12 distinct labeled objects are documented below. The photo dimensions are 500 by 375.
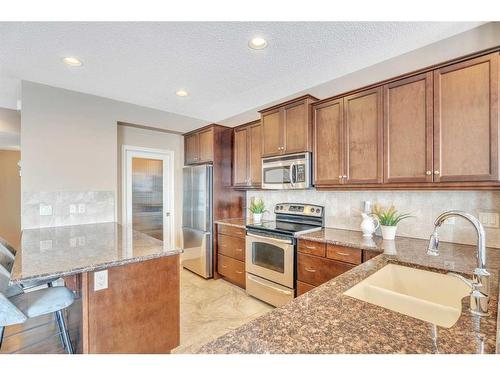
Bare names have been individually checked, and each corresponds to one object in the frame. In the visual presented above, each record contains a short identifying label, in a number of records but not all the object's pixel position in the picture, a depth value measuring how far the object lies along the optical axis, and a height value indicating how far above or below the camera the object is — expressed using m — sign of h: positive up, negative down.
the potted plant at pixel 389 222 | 2.12 -0.31
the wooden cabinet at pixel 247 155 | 3.37 +0.47
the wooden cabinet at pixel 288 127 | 2.63 +0.70
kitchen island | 1.51 -0.67
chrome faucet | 0.88 -0.32
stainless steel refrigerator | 3.54 -0.47
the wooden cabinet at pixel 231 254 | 3.20 -0.92
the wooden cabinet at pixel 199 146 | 3.66 +0.67
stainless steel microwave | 2.63 +0.18
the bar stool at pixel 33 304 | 1.31 -0.74
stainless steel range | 2.47 -0.71
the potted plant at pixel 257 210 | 3.28 -0.31
